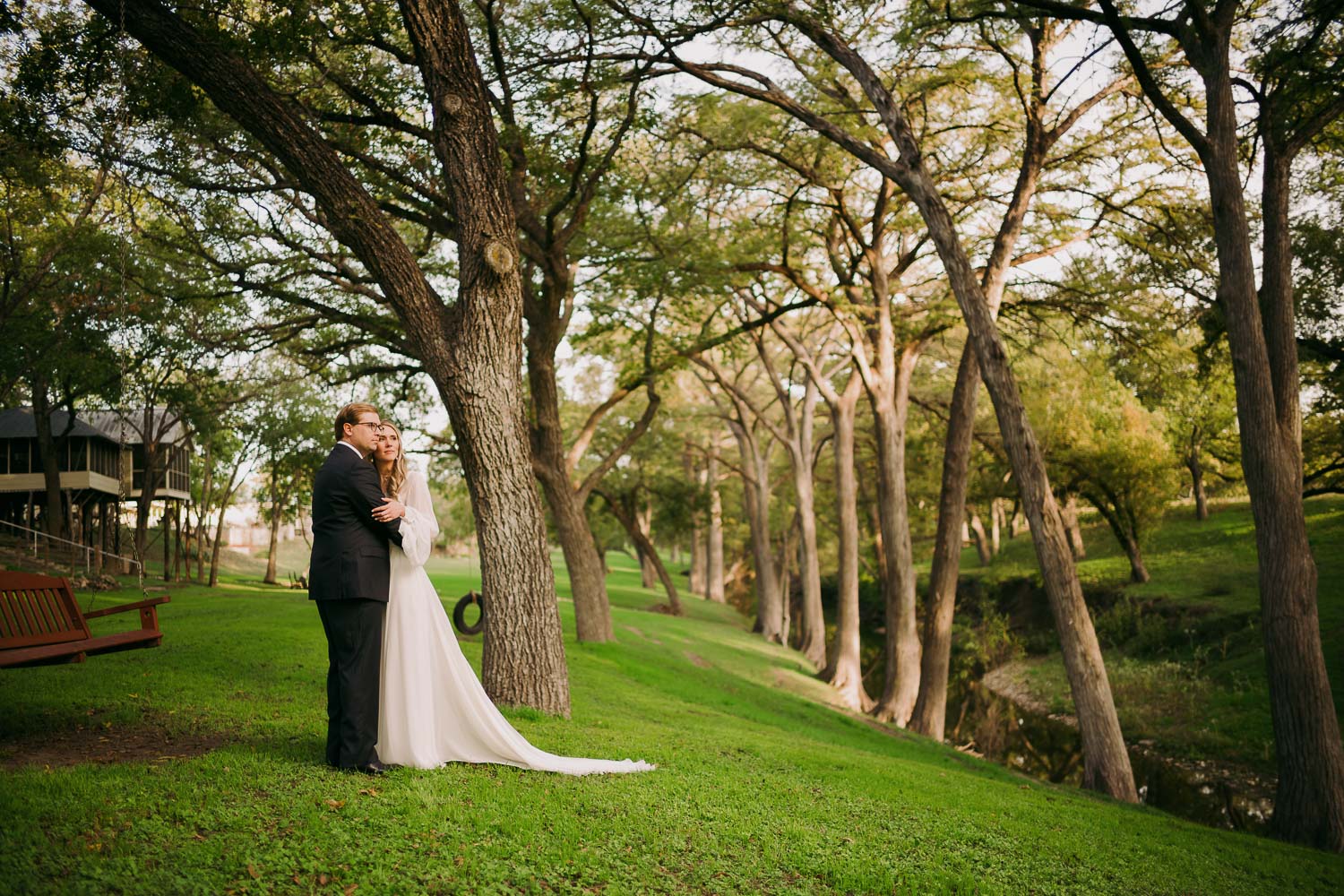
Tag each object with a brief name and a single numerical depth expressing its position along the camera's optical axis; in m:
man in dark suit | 6.10
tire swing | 12.98
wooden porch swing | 7.30
